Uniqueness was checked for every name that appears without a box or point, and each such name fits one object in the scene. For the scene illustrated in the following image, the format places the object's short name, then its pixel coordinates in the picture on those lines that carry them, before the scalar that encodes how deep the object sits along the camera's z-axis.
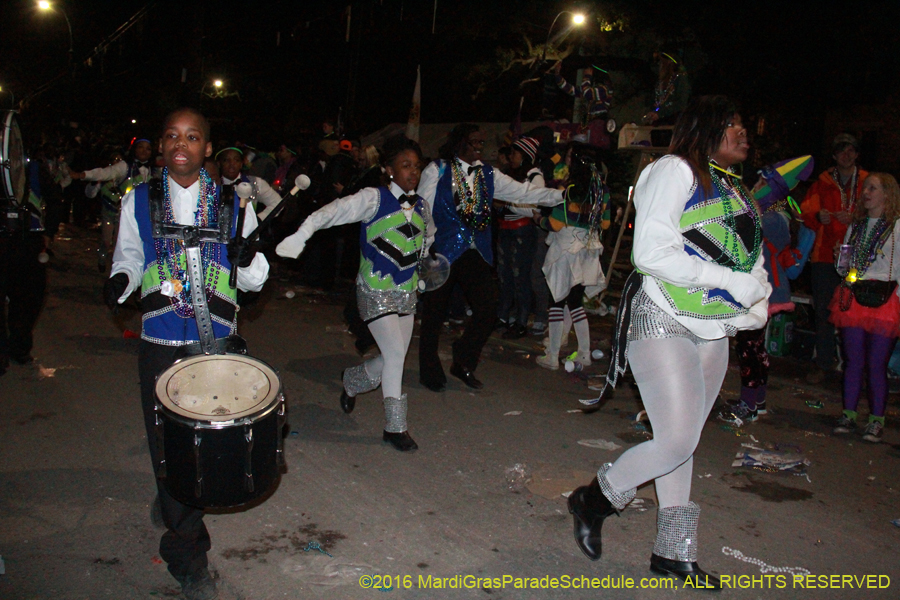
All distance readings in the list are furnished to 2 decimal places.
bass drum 4.75
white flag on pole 14.38
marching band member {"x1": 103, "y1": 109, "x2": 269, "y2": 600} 3.22
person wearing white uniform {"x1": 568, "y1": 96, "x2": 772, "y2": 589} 3.33
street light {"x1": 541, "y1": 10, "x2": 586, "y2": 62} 17.50
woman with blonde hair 6.01
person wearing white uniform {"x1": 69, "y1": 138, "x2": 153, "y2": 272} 10.34
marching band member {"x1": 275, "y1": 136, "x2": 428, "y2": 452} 5.24
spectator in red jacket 8.04
